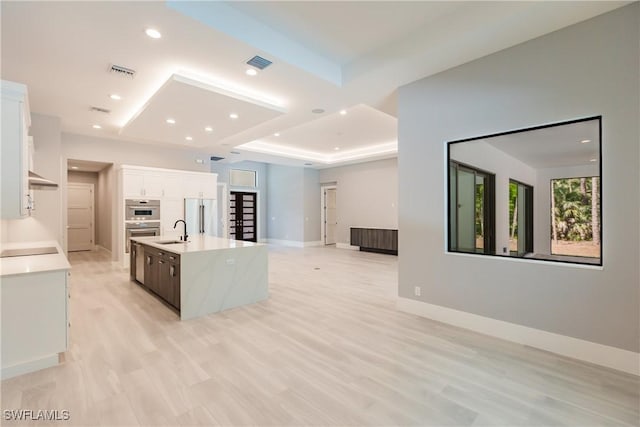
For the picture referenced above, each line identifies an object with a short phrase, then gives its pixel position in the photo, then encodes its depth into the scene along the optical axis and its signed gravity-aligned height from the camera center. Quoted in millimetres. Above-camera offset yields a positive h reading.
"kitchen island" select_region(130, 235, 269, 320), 3721 -822
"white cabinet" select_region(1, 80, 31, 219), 2428 +519
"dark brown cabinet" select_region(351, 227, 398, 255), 9028 -879
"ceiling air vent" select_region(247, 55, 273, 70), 3219 +1641
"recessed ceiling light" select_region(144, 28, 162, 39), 2767 +1672
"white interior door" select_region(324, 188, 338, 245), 11711 -169
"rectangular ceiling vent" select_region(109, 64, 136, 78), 3539 +1707
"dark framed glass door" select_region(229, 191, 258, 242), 11406 -144
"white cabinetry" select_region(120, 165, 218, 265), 6754 +604
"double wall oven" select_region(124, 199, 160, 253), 6703 -124
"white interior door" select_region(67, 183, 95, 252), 10016 -133
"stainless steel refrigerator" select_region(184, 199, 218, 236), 7578 -90
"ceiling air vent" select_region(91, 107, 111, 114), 4980 +1726
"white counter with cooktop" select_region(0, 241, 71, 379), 2404 -848
